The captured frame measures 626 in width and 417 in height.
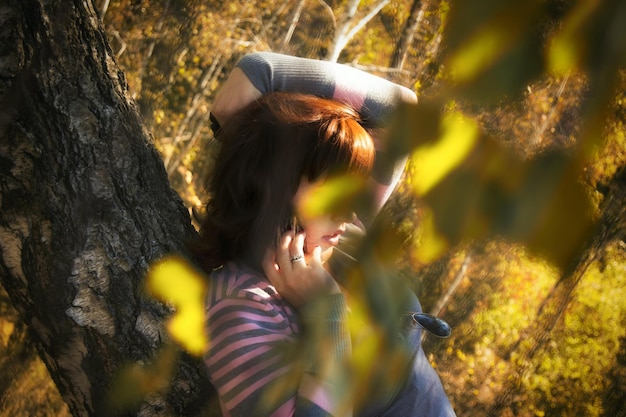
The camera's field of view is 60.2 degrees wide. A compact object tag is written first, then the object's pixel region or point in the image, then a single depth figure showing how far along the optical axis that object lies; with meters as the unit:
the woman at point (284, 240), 1.17
